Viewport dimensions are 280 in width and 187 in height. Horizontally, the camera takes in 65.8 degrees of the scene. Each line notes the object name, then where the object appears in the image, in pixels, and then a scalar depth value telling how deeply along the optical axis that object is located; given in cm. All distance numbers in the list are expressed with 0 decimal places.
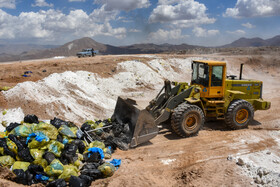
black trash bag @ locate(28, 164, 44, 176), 522
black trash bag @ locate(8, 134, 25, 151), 569
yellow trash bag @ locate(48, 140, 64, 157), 583
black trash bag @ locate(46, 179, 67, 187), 491
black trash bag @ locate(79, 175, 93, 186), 509
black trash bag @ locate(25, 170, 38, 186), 503
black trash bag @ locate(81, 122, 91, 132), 746
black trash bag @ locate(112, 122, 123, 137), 745
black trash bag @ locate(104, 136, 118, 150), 706
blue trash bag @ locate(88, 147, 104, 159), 626
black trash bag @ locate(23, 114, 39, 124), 721
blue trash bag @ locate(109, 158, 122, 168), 605
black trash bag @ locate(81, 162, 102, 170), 567
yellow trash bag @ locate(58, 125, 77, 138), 668
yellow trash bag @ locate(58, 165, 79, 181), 523
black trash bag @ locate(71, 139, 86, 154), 648
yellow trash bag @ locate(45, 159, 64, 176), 525
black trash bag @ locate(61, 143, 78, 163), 578
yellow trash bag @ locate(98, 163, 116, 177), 554
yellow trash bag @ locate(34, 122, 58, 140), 630
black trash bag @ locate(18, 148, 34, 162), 550
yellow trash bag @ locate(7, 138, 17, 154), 557
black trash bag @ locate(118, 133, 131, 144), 724
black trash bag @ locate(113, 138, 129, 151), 702
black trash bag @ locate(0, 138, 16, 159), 552
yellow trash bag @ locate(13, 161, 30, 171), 527
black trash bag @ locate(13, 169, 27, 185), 496
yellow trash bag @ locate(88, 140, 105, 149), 675
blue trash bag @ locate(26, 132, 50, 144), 582
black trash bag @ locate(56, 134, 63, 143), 636
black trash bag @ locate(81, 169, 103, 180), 543
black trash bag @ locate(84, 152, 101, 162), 605
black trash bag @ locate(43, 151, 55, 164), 553
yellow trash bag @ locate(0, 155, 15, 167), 531
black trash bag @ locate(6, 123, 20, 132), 658
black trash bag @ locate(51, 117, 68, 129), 723
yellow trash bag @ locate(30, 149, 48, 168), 549
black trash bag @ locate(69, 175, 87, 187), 489
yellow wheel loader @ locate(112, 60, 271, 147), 762
